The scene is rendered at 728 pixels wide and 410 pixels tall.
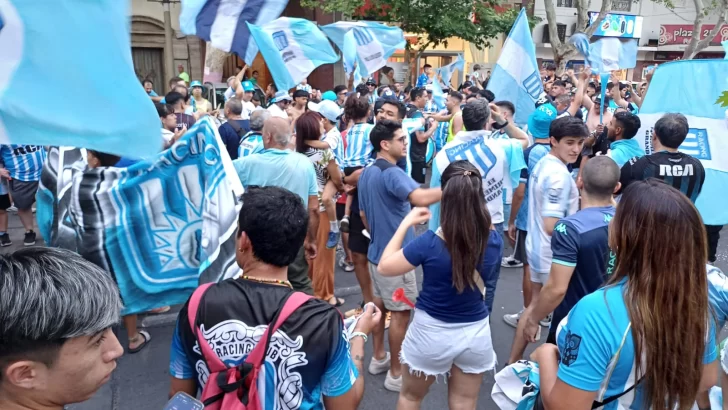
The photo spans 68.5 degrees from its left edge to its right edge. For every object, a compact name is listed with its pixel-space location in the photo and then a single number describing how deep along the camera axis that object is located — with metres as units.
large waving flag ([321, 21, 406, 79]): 8.92
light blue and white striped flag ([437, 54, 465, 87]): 12.55
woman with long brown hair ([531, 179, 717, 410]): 1.56
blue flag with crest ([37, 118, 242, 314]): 3.62
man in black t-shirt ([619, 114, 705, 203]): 3.94
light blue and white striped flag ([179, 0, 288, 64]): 4.67
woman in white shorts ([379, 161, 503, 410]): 2.55
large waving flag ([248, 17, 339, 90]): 6.44
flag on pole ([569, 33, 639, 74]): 8.92
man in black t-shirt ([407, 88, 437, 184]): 7.31
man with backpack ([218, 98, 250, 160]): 5.90
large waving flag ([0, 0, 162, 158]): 1.27
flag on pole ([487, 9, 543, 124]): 6.35
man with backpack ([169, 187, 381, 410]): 1.64
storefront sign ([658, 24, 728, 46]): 33.75
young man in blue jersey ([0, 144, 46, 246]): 5.99
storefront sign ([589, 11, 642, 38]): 30.98
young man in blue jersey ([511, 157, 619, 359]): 2.72
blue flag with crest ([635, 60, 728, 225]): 4.79
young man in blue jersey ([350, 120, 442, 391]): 3.57
